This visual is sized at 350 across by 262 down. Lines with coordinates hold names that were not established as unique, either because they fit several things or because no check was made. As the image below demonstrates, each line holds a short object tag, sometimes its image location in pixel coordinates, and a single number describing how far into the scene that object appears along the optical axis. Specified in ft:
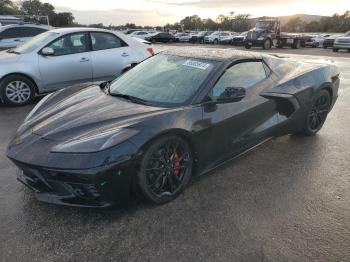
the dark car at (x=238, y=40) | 108.50
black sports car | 9.11
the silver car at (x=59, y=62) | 21.88
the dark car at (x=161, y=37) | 132.67
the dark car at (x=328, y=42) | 96.24
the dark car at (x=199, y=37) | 138.82
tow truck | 86.69
